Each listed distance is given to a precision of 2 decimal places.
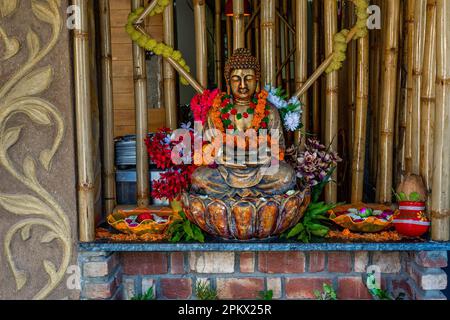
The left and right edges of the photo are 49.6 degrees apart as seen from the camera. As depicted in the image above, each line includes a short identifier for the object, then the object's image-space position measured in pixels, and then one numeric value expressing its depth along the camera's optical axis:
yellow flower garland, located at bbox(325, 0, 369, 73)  2.56
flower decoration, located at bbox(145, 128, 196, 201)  2.48
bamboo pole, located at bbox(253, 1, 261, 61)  4.38
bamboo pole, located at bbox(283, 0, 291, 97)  4.42
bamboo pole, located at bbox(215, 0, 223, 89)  4.41
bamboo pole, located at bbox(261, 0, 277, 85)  2.63
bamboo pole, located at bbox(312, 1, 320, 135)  3.72
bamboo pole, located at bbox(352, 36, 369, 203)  2.65
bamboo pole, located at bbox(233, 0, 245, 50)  2.62
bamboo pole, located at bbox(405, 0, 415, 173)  2.45
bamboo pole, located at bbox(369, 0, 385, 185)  3.00
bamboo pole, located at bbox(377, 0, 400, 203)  2.53
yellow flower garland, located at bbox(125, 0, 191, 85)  2.59
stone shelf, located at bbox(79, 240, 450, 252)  2.26
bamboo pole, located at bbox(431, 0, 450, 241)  2.17
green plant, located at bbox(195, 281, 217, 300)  2.43
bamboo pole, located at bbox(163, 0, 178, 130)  2.67
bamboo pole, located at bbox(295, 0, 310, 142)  2.67
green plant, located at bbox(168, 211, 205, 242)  2.33
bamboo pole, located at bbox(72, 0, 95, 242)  2.28
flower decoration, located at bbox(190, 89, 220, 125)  2.48
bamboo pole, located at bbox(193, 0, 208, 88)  2.64
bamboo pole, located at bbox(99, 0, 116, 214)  2.62
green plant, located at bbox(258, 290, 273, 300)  2.42
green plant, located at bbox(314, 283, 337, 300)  2.39
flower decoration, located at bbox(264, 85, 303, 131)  2.53
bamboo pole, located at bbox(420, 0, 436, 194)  2.24
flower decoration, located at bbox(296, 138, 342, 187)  2.54
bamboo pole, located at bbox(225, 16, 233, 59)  4.42
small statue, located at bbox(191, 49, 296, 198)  2.30
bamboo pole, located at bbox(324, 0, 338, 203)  2.64
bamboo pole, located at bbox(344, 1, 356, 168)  3.31
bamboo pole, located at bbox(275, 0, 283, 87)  4.28
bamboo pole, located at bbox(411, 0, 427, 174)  2.35
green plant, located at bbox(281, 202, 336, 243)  2.34
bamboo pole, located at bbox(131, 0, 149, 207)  2.62
